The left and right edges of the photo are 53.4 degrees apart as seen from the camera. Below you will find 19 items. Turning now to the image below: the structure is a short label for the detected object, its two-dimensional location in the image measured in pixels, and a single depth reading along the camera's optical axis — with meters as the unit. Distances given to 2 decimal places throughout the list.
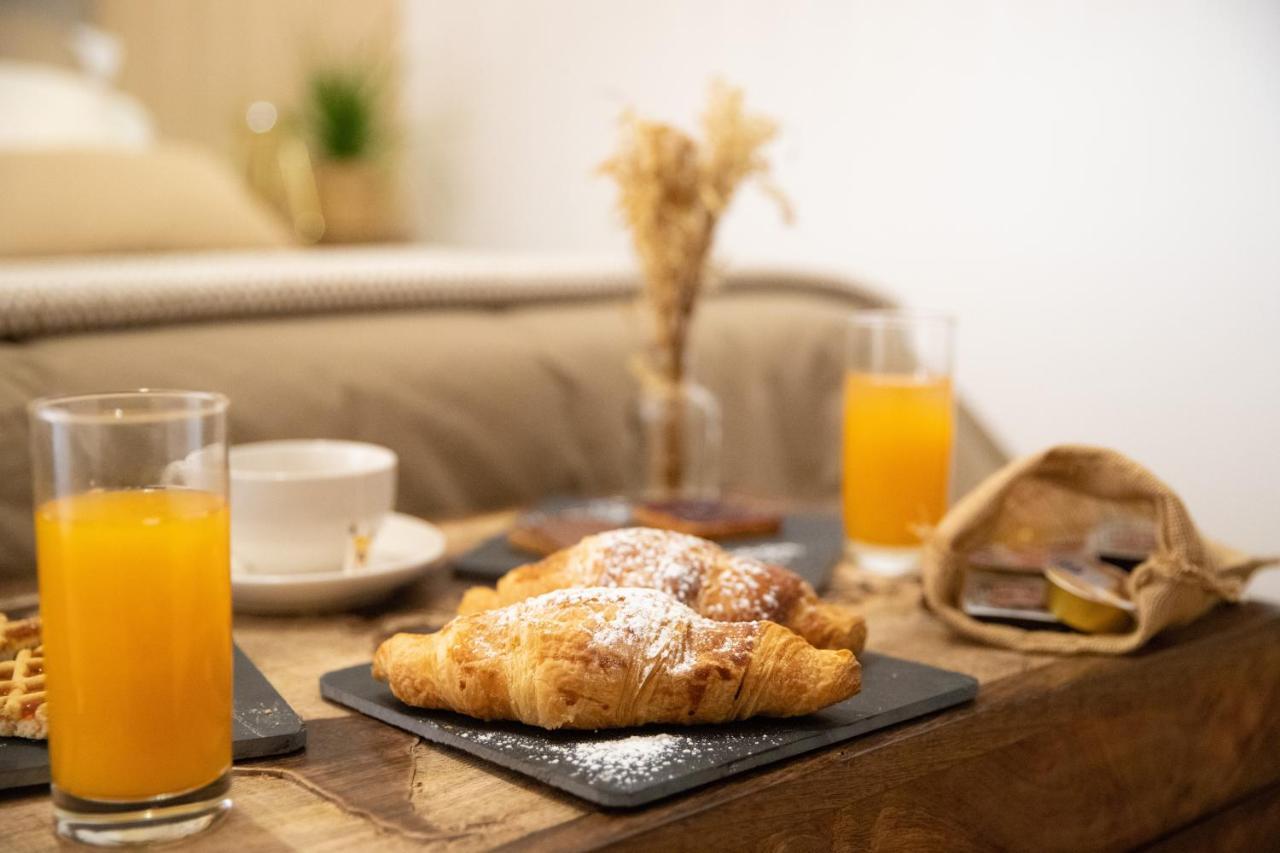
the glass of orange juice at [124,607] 0.63
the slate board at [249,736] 0.70
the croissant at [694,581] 0.89
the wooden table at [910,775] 0.67
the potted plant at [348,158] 3.76
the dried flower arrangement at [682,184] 1.39
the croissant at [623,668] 0.74
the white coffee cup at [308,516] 1.08
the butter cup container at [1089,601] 1.02
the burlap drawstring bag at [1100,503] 1.00
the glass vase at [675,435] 1.50
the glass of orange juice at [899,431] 1.24
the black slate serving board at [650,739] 0.69
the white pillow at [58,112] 2.87
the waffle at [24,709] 0.73
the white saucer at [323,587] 1.06
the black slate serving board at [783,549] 1.20
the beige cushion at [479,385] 1.37
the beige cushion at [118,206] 2.32
